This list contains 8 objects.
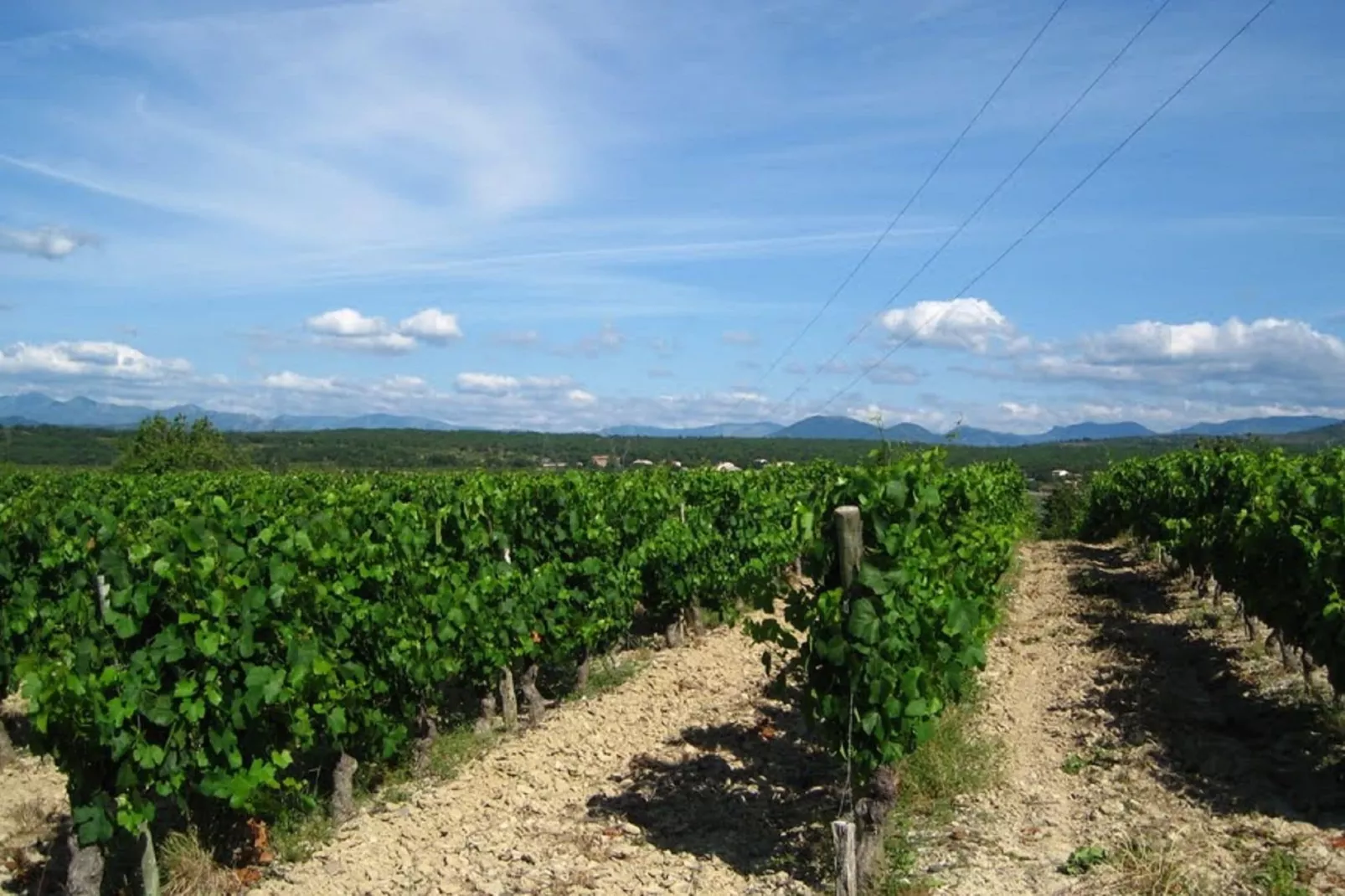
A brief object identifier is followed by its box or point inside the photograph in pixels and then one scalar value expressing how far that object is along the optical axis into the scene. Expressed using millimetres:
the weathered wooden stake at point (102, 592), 5402
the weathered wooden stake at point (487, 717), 8625
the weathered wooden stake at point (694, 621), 12805
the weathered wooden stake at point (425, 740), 7746
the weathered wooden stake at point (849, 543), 5395
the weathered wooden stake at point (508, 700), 8773
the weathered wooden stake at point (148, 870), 5465
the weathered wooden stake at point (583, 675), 9938
